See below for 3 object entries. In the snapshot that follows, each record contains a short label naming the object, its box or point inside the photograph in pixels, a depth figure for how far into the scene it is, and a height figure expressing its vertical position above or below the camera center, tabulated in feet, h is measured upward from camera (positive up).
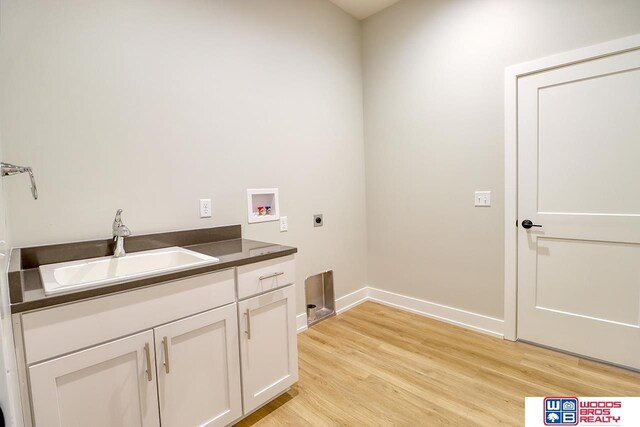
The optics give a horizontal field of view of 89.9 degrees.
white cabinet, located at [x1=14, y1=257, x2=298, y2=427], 3.56 -2.03
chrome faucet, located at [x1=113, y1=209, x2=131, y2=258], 5.24 -0.49
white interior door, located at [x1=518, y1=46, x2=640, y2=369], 6.37 -0.43
